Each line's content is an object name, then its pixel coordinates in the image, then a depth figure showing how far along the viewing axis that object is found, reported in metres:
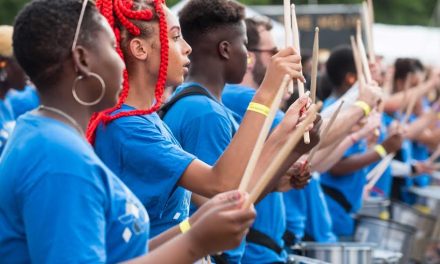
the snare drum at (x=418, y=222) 16.05
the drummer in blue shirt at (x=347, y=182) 13.06
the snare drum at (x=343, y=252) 10.19
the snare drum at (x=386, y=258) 11.06
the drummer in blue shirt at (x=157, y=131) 5.67
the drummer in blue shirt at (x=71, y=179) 4.23
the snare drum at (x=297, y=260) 9.21
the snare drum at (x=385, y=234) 12.75
